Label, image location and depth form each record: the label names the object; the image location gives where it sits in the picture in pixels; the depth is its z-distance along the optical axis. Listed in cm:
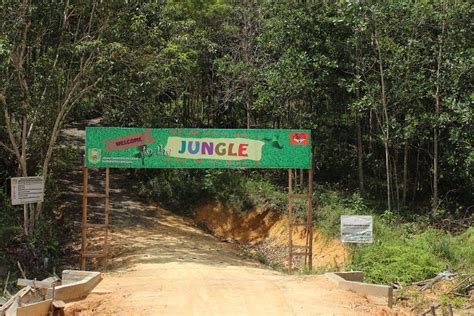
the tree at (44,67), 1210
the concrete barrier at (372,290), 893
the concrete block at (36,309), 733
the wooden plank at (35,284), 855
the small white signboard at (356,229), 1127
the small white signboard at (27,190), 1156
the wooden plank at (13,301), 760
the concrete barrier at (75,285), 848
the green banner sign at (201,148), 1223
